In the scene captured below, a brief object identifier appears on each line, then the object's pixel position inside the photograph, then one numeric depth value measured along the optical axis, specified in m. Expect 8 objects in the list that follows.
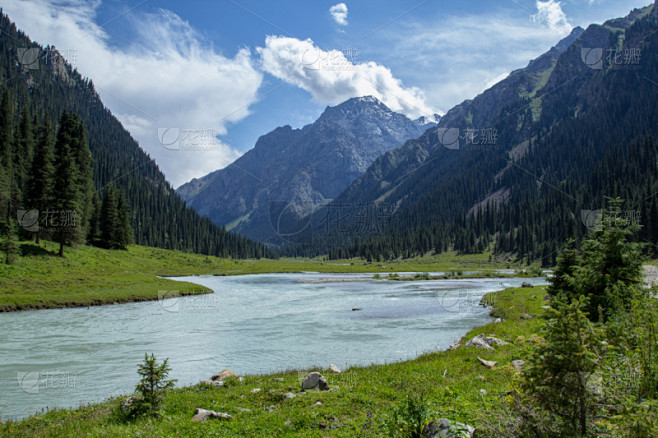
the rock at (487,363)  14.36
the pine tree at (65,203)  52.12
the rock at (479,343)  17.70
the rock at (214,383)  13.82
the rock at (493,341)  18.25
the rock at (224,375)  15.10
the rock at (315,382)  12.63
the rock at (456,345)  19.63
